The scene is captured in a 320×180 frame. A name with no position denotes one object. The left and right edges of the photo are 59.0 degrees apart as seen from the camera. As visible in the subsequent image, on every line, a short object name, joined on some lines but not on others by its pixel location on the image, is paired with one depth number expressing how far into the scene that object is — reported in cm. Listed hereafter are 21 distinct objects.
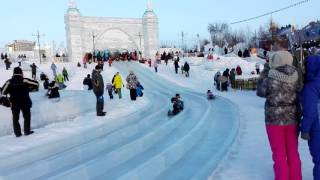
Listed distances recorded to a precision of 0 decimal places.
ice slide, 476
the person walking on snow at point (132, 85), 1187
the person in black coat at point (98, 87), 886
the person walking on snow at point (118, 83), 1271
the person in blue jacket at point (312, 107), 292
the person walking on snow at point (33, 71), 2069
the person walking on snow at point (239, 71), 2023
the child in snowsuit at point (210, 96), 1315
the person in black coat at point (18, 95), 649
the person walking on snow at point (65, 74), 2185
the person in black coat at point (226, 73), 1720
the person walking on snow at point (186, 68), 2245
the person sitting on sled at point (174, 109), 961
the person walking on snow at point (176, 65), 2388
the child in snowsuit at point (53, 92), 933
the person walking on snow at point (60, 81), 1611
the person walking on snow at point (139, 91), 1310
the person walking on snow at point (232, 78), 1684
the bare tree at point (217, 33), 5891
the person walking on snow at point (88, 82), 1555
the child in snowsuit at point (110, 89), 1280
